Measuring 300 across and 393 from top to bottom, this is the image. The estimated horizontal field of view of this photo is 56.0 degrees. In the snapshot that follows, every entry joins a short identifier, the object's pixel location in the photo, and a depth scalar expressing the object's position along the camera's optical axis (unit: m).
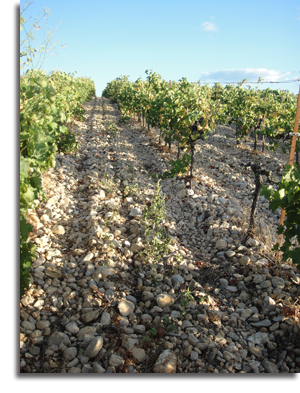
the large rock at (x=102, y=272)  3.66
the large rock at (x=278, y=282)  3.78
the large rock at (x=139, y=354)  2.70
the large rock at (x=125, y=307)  3.21
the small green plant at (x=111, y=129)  12.89
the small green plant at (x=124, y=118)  16.53
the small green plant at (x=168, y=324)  3.09
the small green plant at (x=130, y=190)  6.40
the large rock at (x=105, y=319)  3.04
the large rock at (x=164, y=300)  3.44
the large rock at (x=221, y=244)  4.81
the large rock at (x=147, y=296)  3.54
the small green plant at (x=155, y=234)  4.33
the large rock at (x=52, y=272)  3.64
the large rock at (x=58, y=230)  4.65
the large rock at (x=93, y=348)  2.65
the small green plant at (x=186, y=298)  3.42
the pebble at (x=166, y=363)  2.58
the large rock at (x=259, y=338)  3.07
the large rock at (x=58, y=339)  2.76
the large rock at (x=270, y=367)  2.74
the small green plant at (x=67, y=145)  8.34
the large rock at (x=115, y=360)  2.59
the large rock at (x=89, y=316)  3.05
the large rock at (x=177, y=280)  3.83
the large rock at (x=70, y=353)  2.63
